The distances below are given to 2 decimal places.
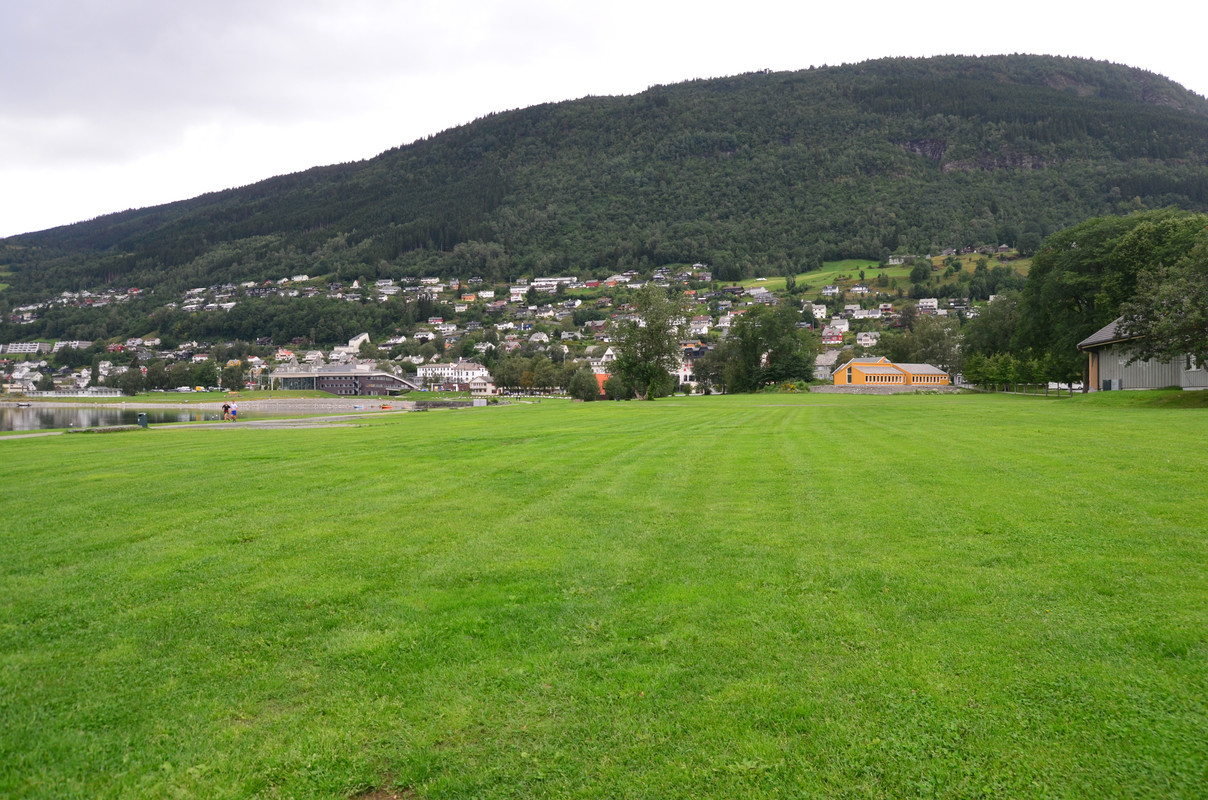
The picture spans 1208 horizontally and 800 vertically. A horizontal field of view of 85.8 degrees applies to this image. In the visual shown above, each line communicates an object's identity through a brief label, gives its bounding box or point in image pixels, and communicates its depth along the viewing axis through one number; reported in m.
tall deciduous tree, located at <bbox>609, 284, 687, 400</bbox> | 70.00
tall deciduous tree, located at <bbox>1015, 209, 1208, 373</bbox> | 47.62
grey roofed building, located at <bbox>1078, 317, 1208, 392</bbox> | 42.81
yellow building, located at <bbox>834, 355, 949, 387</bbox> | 115.25
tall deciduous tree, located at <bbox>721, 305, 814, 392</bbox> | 101.00
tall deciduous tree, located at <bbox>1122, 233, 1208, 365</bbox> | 32.03
